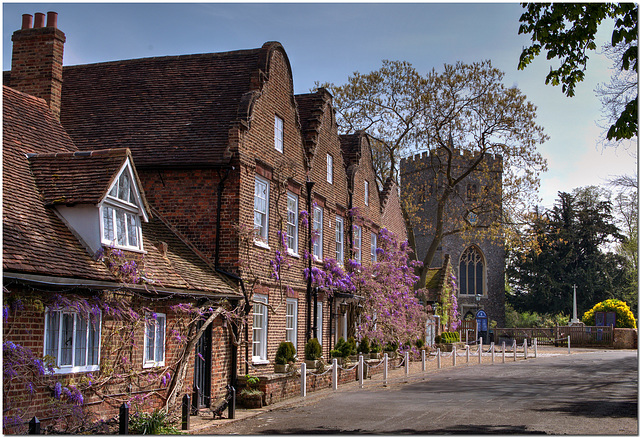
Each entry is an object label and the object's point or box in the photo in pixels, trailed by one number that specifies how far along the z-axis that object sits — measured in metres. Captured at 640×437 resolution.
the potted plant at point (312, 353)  21.61
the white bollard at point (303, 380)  18.56
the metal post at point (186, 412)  12.88
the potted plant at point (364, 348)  26.91
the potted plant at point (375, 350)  28.02
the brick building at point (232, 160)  18.03
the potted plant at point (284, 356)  19.39
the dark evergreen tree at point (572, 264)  62.06
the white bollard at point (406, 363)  26.48
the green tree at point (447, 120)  37.25
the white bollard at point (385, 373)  22.82
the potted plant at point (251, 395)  16.62
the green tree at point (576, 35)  12.17
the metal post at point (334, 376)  20.28
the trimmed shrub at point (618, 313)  51.19
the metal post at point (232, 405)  14.73
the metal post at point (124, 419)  10.49
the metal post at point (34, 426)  8.70
